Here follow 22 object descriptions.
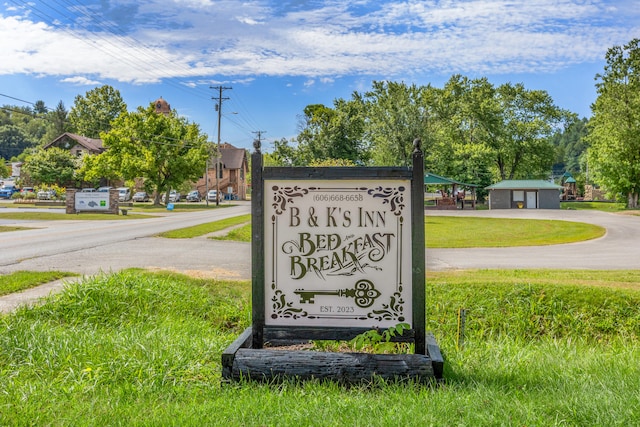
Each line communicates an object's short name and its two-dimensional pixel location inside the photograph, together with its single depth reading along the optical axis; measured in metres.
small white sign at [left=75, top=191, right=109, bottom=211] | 35.97
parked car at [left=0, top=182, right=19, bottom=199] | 59.88
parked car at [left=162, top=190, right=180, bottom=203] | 63.97
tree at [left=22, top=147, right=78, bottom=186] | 54.94
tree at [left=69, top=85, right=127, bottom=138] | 85.75
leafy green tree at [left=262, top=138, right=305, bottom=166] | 59.81
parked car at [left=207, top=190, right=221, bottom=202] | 66.29
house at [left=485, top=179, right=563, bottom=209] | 48.88
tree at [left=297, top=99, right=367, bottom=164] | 59.09
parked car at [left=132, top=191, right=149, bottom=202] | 63.53
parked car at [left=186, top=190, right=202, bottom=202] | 69.06
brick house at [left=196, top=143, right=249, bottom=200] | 83.00
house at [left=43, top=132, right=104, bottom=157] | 65.12
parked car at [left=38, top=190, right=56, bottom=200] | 49.34
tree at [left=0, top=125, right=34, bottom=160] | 102.50
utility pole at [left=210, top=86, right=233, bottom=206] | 60.78
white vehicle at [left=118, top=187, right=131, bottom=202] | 56.44
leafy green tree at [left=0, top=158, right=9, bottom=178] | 68.84
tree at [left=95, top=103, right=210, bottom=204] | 49.75
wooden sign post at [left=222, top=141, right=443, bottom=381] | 4.08
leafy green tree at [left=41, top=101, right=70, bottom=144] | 87.75
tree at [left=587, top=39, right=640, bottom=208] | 41.75
